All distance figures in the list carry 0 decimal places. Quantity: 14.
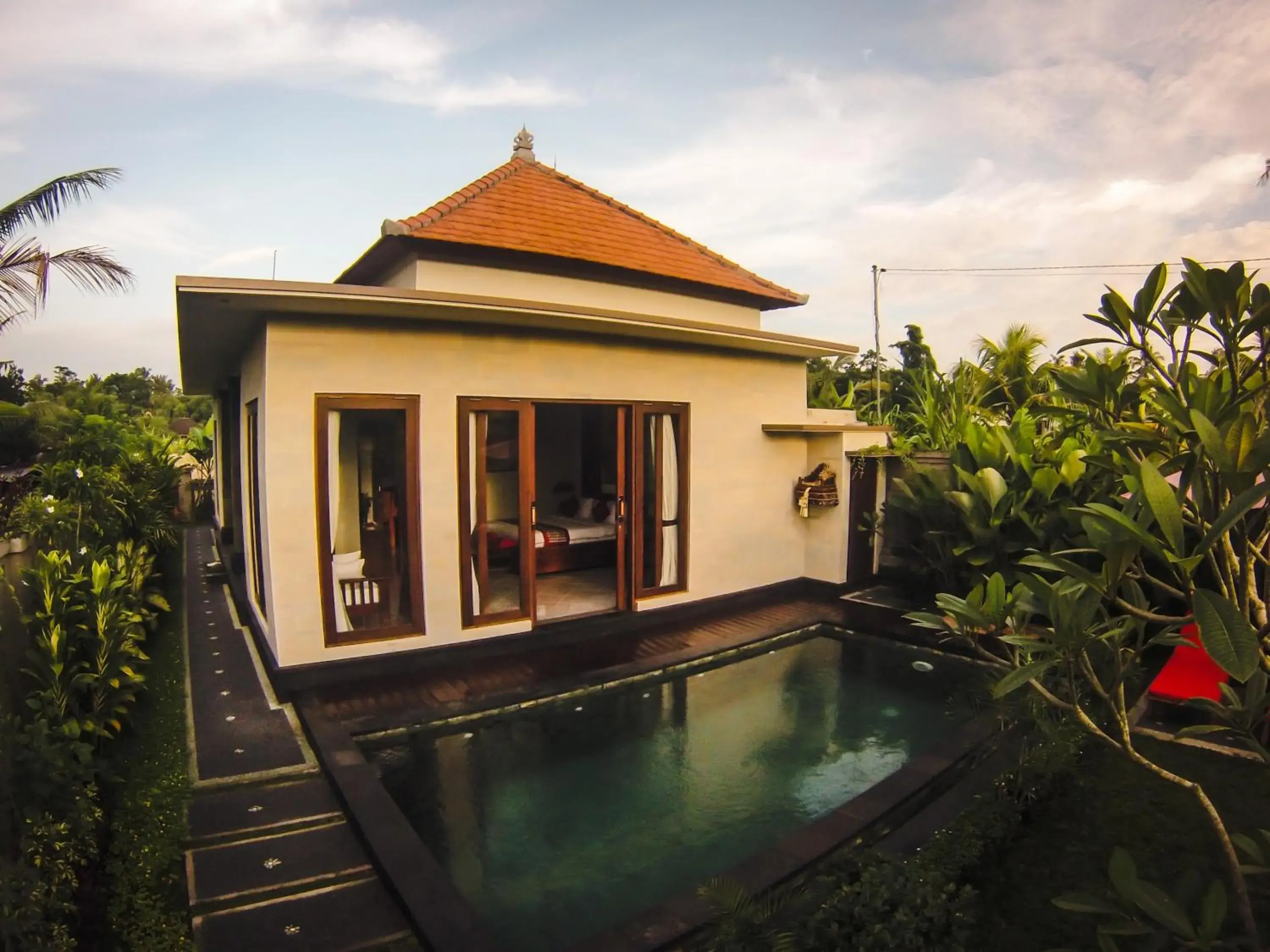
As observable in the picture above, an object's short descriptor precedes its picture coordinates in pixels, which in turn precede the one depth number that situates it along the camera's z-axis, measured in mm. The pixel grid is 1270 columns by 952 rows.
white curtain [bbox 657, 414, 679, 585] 7281
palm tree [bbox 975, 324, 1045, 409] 14000
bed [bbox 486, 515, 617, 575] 8430
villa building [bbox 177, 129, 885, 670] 5316
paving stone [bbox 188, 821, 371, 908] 3018
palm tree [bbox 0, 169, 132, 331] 9578
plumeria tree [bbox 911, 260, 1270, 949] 1441
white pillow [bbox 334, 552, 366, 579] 5625
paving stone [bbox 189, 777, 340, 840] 3479
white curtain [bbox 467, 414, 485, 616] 5961
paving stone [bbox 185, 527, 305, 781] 4195
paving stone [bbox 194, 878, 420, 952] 2707
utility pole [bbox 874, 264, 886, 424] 18234
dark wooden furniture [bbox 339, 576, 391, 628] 5672
